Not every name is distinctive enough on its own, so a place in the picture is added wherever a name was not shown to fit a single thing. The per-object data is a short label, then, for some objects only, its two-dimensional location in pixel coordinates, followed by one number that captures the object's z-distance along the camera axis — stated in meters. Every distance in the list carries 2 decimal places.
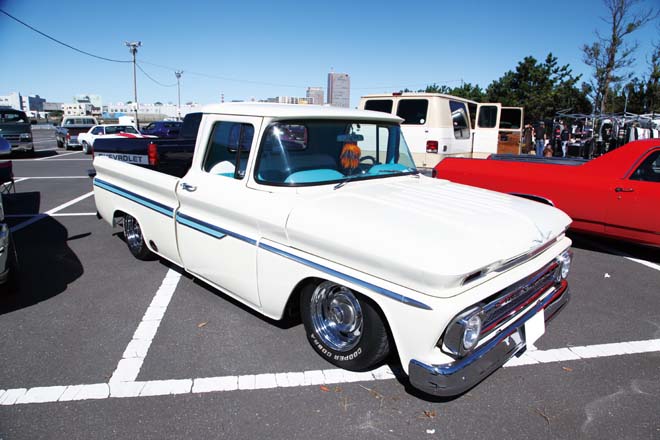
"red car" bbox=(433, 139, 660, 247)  5.20
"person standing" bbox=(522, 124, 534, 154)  16.38
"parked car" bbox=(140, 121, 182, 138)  26.11
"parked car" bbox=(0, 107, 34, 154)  17.88
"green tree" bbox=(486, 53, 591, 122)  32.84
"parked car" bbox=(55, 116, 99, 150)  22.42
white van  9.23
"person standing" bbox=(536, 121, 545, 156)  17.29
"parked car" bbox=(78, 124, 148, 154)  20.47
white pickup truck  2.32
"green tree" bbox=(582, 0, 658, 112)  21.21
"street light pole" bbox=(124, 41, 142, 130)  43.66
